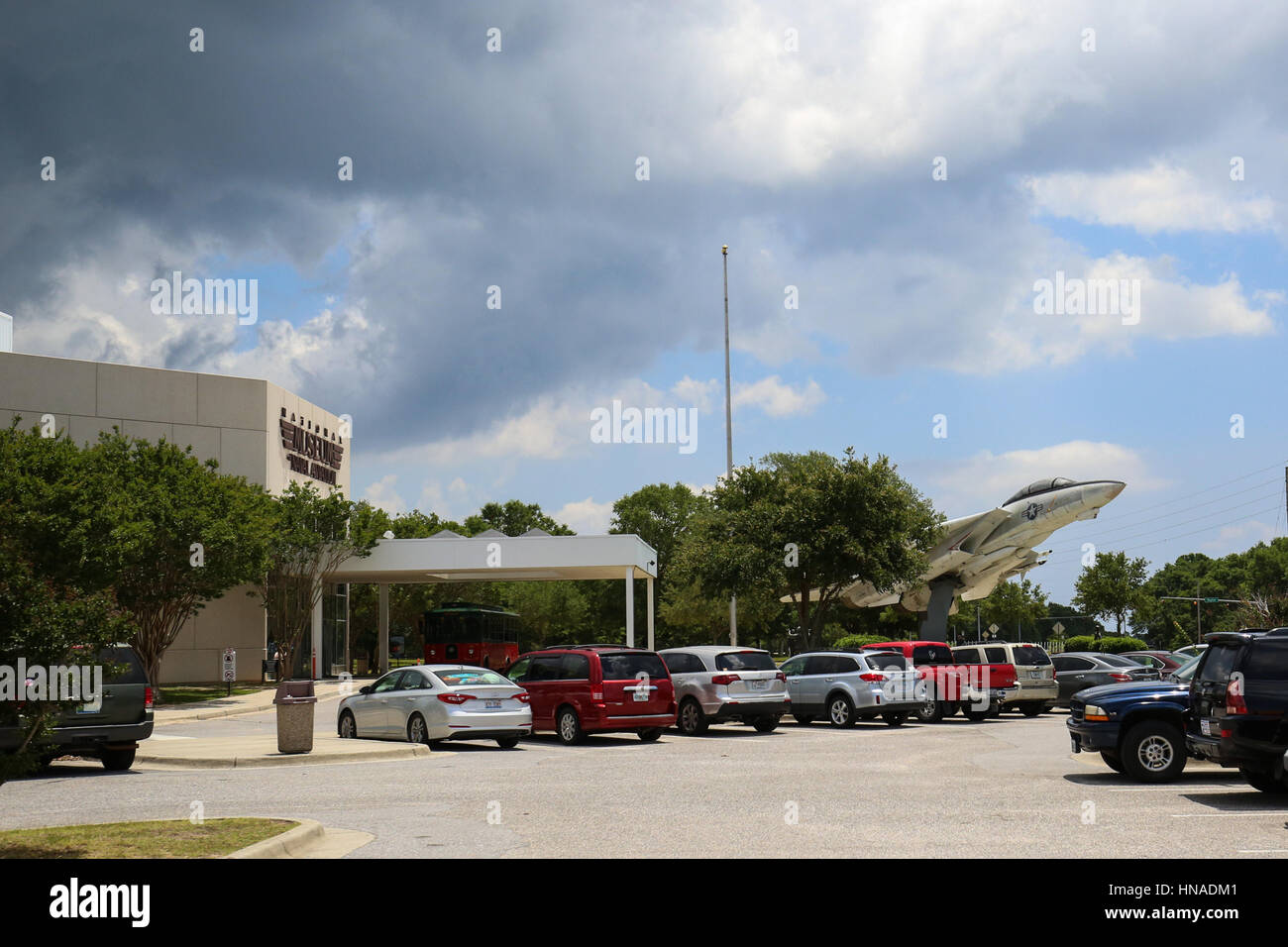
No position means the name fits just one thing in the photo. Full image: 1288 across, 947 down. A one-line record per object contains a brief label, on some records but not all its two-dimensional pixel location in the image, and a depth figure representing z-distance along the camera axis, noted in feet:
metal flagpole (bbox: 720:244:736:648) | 144.99
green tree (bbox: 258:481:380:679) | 146.10
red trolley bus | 155.22
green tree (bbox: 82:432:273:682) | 111.55
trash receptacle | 57.93
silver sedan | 62.28
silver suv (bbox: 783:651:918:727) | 79.15
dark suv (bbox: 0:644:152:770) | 50.83
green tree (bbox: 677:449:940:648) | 129.59
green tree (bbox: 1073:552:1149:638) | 242.99
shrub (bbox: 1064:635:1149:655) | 193.06
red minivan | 65.16
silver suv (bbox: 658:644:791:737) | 72.54
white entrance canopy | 144.36
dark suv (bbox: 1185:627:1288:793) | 39.47
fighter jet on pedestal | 186.80
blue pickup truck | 45.98
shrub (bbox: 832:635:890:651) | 186.61
